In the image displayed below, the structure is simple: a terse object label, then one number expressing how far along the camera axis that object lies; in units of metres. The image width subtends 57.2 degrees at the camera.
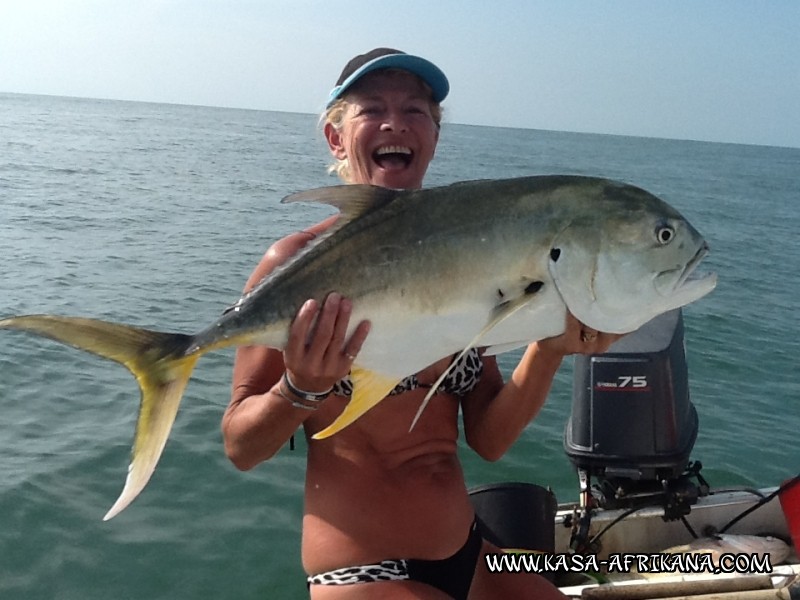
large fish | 2.06
